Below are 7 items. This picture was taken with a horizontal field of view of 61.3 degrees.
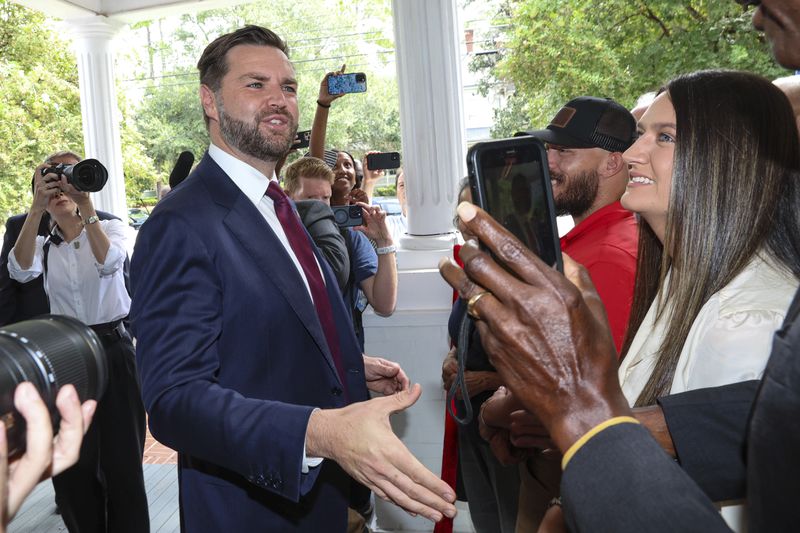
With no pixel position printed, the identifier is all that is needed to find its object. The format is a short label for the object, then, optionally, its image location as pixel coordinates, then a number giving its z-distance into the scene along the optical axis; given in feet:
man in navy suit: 3.86
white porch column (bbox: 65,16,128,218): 18.22
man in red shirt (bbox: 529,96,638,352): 7.11
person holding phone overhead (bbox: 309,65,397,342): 10.28
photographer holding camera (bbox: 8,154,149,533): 9.75
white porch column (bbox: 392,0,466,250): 11.85
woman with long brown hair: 3.69
